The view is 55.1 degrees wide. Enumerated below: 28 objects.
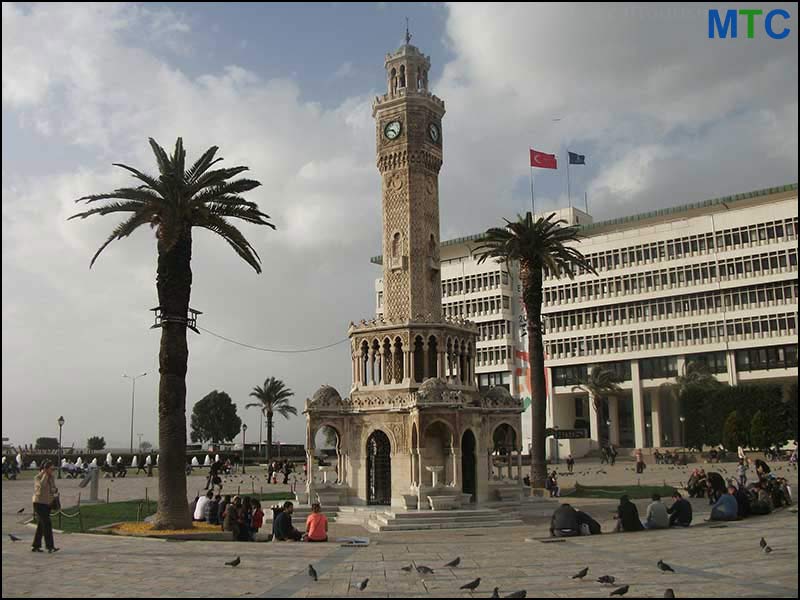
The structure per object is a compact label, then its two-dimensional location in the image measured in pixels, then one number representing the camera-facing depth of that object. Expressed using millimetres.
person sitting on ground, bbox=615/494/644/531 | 22531
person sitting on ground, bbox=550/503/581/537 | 22156
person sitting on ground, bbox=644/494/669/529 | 22656
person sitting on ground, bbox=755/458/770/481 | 28095
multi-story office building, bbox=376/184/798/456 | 75625
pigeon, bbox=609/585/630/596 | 12413
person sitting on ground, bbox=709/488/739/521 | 23375
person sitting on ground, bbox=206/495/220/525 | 26375
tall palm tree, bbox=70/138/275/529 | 25750
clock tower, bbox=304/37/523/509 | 34938
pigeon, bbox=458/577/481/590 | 13343
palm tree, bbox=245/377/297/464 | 91000
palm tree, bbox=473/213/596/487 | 40281
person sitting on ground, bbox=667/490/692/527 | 22875
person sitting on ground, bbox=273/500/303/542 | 22672
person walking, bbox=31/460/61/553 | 16891
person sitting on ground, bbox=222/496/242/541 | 23422
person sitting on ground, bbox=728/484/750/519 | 24266
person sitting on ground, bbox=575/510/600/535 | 22328
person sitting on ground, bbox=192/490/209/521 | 27047
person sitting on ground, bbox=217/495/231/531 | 25581
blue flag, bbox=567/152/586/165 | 85000
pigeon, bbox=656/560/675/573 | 14508
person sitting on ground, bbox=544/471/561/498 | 41469
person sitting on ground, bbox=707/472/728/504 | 28244
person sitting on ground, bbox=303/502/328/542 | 22406
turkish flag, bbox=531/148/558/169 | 71812
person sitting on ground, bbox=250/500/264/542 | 23516
